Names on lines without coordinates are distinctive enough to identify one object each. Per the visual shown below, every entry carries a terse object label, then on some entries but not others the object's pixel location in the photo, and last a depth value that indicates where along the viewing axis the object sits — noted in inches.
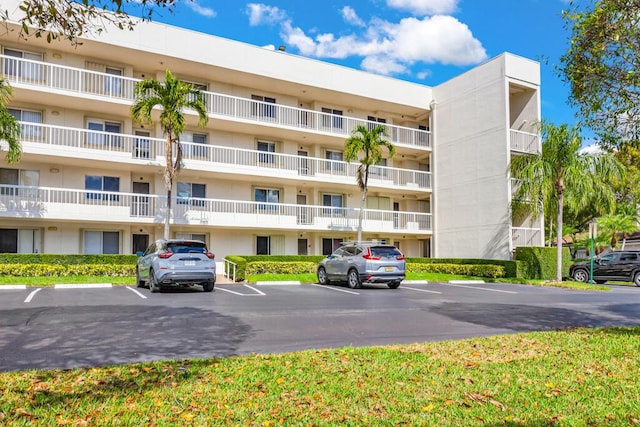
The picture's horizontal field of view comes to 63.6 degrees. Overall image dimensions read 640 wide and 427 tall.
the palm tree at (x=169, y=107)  799.7
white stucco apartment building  880.3
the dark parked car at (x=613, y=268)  940.0
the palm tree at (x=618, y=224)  1594.5
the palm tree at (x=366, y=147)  977.1
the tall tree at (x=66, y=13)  240.7
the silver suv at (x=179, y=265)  607.8
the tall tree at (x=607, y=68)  325.4
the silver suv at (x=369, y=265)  720.3
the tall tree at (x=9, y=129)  667.4
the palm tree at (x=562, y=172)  873.5
